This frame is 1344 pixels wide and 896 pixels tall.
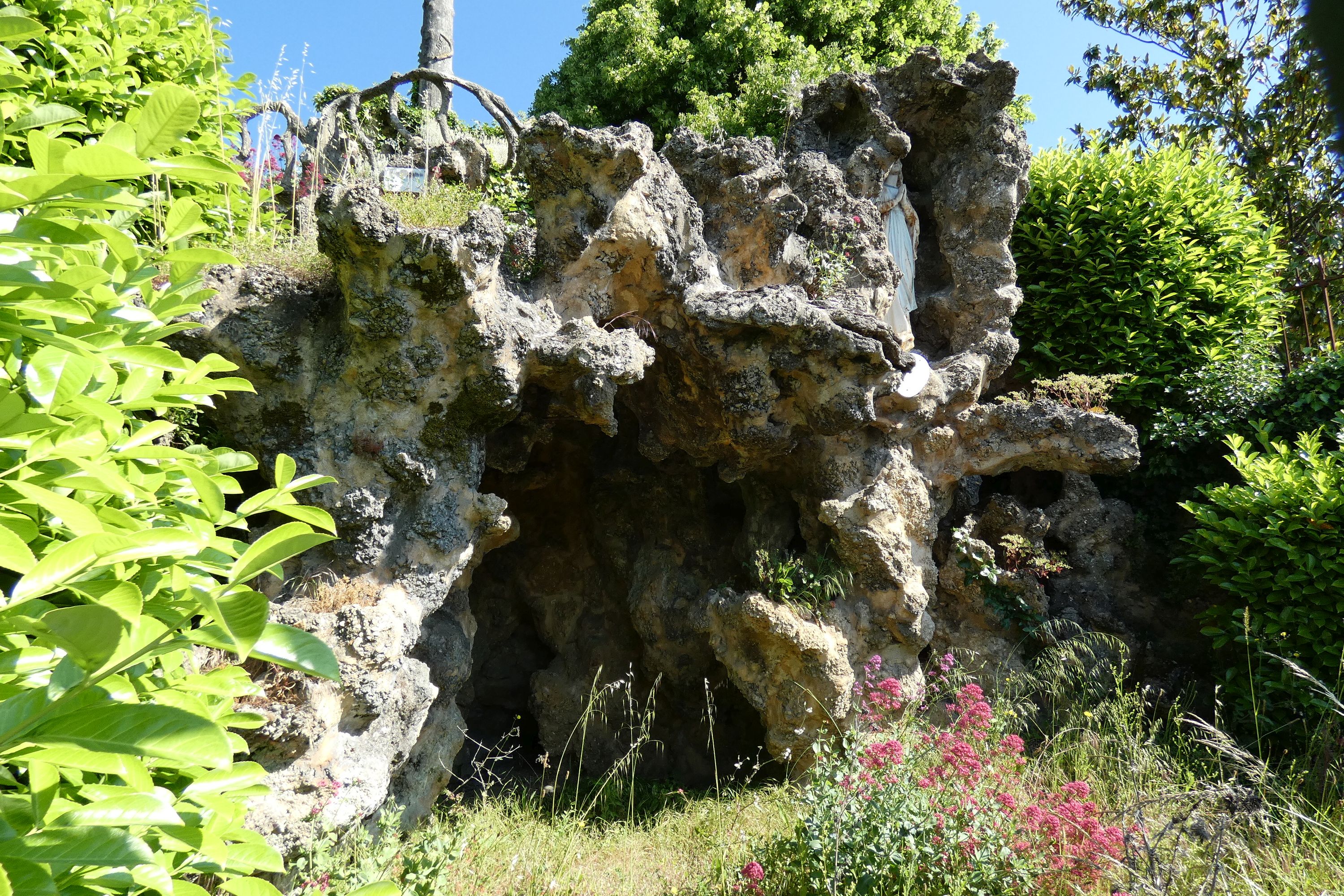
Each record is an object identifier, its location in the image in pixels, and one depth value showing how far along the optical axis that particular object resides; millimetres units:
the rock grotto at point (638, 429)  3859
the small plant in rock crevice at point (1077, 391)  6502
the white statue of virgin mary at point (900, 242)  6258
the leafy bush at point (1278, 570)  5145
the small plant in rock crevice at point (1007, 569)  5875
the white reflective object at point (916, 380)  5516
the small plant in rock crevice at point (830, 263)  5441
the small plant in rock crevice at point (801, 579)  5227
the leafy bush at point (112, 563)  1201
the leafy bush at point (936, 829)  3490
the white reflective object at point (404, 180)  4977
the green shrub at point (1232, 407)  6125
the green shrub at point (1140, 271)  7090
